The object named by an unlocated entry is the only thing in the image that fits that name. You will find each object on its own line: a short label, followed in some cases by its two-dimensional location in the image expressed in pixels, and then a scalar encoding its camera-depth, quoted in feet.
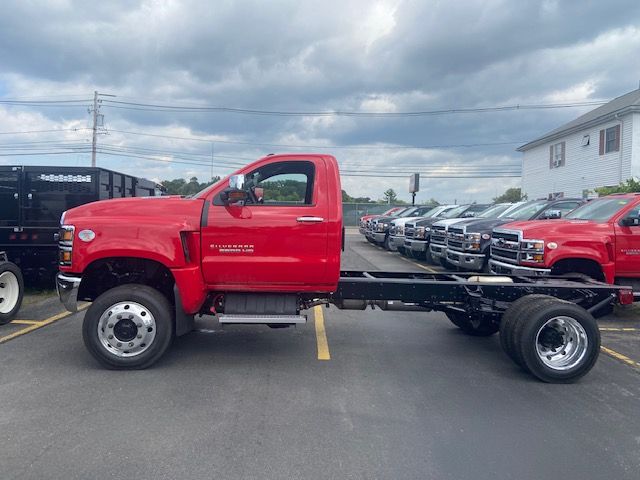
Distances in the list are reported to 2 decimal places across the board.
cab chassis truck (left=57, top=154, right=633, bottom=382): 17.40
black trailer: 30.53
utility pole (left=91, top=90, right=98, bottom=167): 151.94
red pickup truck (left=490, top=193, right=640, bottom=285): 24.71
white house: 81.05
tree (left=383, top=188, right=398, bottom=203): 182.91
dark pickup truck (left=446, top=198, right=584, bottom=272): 35.29
